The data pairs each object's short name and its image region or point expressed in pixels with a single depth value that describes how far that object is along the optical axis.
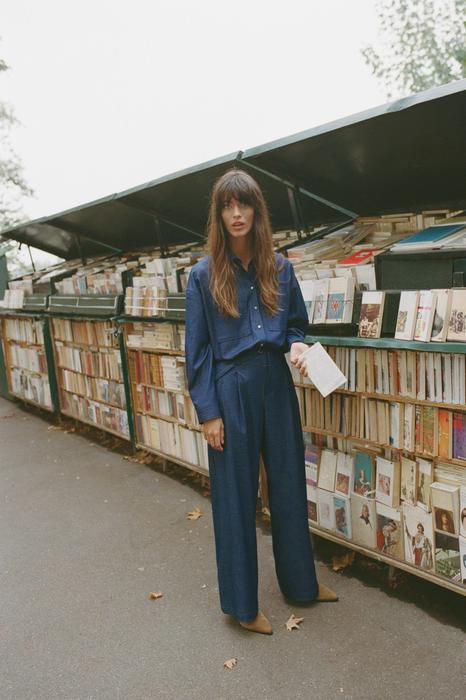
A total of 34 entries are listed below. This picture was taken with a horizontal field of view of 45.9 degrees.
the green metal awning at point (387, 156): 2.55
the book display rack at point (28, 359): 6.68
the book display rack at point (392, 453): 2.58
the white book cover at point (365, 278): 2.93
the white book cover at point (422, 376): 2.65
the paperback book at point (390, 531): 2.86
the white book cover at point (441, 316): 2.40
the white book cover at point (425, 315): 2.45
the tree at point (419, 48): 17.75
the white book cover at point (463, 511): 2.54
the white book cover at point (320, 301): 2.96
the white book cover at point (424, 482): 2.70
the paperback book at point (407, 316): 2.52
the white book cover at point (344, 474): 3.08
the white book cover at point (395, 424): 2.79
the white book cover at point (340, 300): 2.86
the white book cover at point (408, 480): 2.77
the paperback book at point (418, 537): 2.71
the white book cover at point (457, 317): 2.35
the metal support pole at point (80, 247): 6.96
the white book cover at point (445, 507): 2.57
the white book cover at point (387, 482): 2.84
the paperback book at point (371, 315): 2.66
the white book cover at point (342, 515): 3.09
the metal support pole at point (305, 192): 3.48
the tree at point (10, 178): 14.45
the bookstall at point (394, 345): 2.54
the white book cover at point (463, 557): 2.55
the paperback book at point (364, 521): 2.99
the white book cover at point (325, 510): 3.18
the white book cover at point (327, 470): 3.17
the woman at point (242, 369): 2.50
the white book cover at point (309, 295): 3.04
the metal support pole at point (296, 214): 3.91
